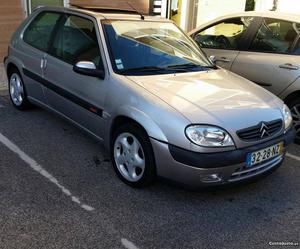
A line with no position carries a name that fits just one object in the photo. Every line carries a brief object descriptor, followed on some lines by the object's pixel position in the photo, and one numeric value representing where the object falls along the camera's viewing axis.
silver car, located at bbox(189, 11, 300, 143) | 3.83
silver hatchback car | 2.46
